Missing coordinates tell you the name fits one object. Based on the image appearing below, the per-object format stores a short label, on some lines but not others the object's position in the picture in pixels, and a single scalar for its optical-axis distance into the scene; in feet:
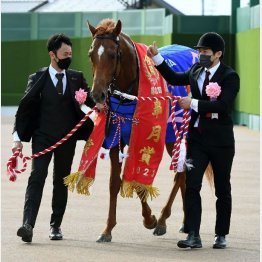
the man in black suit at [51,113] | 51.32
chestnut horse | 49.03
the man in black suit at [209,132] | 48.47
